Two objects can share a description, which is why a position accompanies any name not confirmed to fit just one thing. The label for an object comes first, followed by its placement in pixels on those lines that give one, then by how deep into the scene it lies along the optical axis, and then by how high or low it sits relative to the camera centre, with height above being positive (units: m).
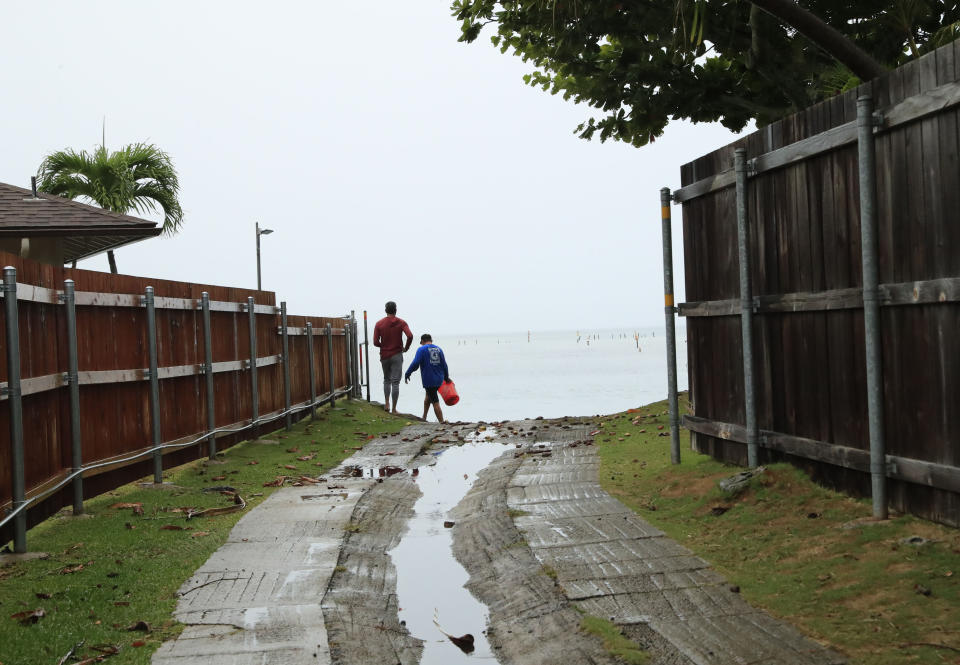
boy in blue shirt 18.05 -0.53
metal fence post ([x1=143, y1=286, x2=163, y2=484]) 9.58 -0.39
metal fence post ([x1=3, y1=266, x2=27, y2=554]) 6.46 -0.36
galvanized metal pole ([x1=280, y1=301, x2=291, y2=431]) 14.81 -0.20
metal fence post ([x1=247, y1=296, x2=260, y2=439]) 13.05 -0.28
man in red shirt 18.48 +0.06
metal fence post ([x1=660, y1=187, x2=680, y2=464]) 9.09 +0.05
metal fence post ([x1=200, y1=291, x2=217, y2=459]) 11.28 -0.20
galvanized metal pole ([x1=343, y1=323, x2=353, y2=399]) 21.78 -0.08
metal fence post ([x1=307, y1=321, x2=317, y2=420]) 16.69 -0.62
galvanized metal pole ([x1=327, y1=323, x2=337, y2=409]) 18.88 -0.25
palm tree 29.70 +5.54
